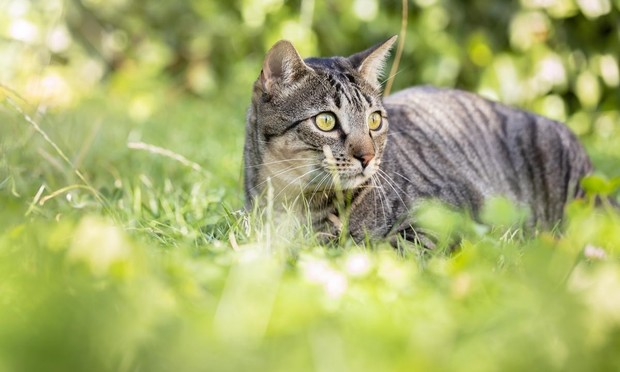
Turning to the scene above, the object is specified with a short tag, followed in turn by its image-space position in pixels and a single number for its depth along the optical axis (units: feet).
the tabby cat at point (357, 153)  7.70
